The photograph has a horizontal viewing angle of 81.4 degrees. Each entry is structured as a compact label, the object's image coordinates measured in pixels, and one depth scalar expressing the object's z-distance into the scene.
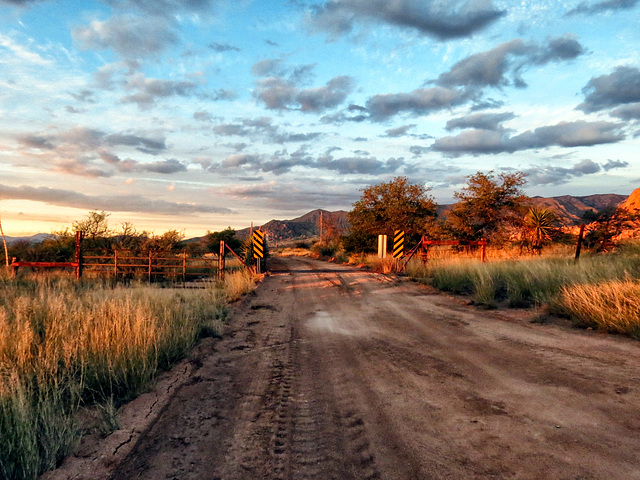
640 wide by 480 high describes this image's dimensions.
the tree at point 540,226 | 22.30
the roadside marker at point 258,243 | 19.77
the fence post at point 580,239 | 14.90
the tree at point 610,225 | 18.30
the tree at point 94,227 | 24.00
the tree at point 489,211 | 25.17
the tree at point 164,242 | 23.55
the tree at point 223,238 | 45.19
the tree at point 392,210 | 32.09
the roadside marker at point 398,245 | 19.73
